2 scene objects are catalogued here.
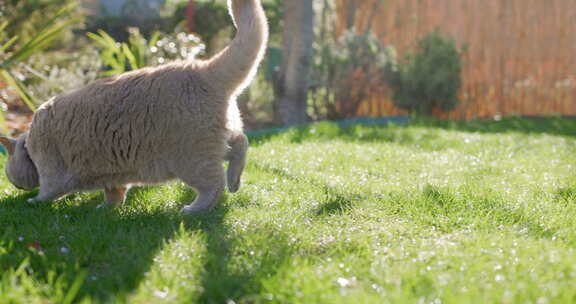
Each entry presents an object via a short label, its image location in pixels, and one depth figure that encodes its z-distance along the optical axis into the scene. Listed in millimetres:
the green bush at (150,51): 6177
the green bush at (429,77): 8195
